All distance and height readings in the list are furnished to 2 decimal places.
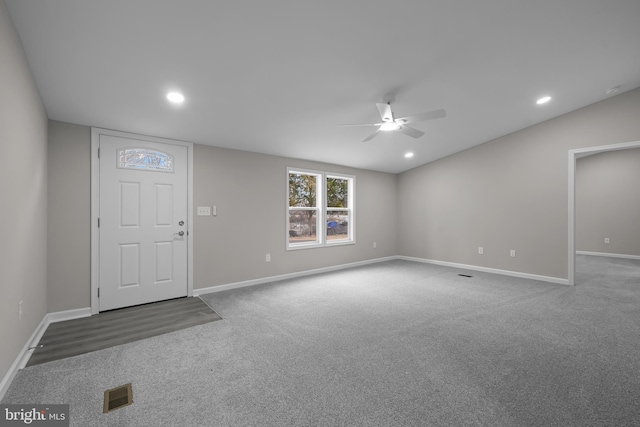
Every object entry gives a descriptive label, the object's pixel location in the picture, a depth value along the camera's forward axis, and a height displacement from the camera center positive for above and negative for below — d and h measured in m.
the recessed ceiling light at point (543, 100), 3.82 +1.66
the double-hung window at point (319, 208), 5.34 +0.13
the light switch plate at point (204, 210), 4.02 +0.07
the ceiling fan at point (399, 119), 2.87 +1.07
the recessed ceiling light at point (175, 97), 2.79 +1.25
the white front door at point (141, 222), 3.37 -0.10
